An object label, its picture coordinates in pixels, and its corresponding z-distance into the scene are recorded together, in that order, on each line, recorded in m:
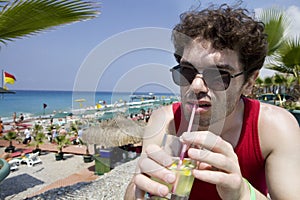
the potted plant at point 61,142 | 10.17
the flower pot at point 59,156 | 10.06
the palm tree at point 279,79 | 13.81
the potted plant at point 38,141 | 10.94
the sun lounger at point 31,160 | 9.44
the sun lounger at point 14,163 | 8.84
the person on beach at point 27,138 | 12.89
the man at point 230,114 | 0.75
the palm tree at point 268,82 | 20.11
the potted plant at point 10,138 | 11.05
